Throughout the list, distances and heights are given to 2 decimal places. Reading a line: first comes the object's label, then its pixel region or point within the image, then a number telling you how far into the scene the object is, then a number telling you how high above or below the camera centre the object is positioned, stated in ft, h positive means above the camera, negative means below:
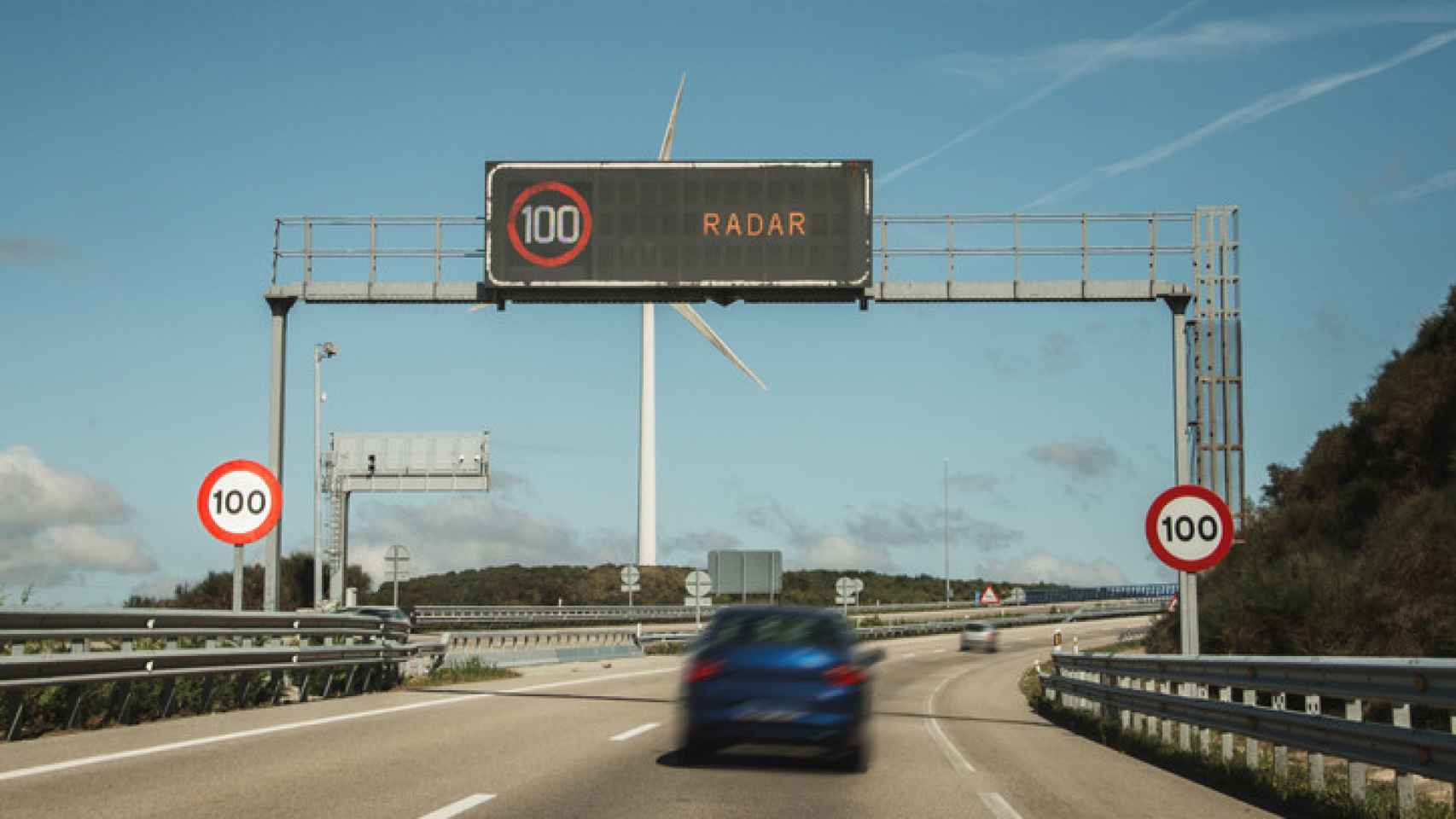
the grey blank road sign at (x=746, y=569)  188.55 -3.69
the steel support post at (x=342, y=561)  175.84 -3.01
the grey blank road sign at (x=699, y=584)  175.42 -5.30
